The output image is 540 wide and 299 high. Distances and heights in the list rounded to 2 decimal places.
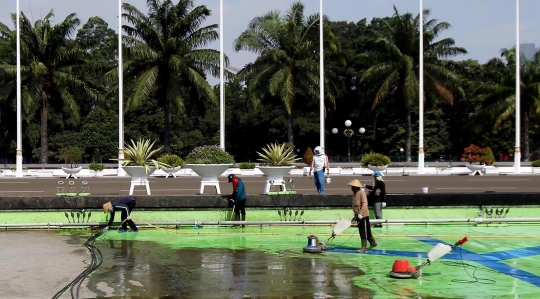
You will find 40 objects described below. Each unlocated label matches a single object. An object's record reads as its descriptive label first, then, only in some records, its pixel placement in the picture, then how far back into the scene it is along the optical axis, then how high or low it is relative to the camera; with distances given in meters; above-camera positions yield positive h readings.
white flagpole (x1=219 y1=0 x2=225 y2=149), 32.23 +3.33
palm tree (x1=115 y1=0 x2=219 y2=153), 43.62 +6.49
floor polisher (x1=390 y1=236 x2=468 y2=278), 10.68 -1.65
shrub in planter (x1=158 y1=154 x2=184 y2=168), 33.41 -0.22
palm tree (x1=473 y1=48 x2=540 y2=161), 49.81 +4.52
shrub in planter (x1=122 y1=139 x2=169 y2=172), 19.25 +0.01
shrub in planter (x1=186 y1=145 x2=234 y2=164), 19.14 -0.02
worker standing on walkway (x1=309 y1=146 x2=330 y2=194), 18.64 -0.28
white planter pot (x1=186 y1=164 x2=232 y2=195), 18.98 -0.40
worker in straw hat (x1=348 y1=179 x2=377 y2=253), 13.34 -1.08
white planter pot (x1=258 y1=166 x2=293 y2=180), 18.88 -0.39
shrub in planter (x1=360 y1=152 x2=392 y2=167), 35.66 -0.17
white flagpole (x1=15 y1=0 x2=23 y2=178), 36.00 +1.75
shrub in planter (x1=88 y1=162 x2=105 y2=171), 35.47 -0.54
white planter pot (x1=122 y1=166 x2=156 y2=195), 19.31 -0.49
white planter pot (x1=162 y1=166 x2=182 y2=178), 33.40 -0.69
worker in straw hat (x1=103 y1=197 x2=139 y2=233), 16.06 -1.20
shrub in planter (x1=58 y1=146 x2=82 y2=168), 52.42 +0.12
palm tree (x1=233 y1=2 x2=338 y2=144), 47.10 +7.14
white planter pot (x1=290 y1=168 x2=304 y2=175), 36.77 -0.76
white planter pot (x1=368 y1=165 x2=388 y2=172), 35.53 -0.57
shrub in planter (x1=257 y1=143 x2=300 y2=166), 19.36 -0.04
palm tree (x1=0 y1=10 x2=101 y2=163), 43.53 +5.52
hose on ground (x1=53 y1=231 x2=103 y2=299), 9.70 -1.78
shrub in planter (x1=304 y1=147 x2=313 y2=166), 39.40 -0.03
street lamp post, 45.50 +1.82
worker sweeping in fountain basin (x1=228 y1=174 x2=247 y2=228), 16.70 -0.96
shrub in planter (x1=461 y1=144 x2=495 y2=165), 37.56 +0.04
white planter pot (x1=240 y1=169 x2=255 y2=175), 36.91 -0.76
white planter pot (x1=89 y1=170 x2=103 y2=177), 35.41 -0.84
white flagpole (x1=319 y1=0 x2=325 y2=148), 37.25 +3.61
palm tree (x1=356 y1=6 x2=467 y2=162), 48.00 +6.61
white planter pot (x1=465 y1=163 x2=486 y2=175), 36.41 -0.58
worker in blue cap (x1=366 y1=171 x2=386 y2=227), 16.25 -0.91
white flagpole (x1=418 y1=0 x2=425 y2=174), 37.38 +2.35
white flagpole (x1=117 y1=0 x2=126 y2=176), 34.96 +3.83
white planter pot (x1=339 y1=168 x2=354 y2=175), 37.03 -0.76
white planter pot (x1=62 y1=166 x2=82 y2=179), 34.61 -0.72
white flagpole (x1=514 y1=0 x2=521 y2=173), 37.91 +2.47
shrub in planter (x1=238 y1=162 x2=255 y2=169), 37.50 -0.51
